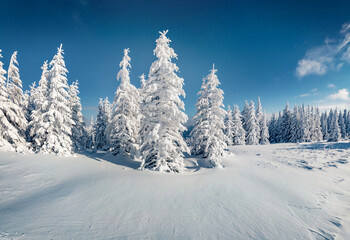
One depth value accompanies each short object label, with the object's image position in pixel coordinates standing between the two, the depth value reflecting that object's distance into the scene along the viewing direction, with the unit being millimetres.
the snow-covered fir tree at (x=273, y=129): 59862
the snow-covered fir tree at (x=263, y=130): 46281
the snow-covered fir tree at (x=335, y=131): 46938
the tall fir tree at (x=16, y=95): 17078
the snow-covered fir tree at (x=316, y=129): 52566
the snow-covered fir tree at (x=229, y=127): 39719
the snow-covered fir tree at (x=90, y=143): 42916
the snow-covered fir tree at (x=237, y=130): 39750
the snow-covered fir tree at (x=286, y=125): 50703
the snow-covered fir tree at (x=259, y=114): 46719
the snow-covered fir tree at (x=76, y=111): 25352
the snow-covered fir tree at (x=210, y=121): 19281
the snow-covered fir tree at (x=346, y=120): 71188
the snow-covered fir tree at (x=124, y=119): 18156
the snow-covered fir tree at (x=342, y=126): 66100
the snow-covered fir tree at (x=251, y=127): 40906
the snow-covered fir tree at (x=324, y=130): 65475
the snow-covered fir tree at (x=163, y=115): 12008
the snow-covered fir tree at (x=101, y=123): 31162
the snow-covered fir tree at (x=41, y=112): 15622
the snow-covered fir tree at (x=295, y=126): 47228
